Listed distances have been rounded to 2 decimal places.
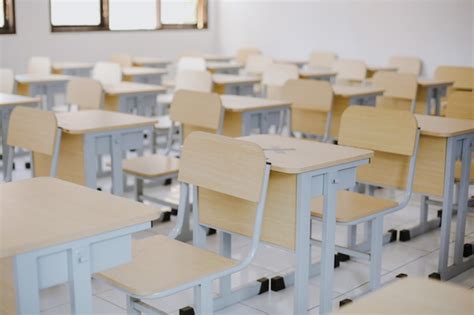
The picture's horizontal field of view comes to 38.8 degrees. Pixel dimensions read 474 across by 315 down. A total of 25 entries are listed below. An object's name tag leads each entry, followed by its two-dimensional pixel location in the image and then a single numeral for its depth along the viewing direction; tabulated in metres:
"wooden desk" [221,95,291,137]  4.42
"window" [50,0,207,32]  8.77
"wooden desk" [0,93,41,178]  4.44
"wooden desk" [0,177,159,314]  1.67
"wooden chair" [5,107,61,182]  3.04
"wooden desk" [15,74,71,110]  6.20
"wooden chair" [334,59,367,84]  7.61
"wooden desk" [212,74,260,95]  6.25
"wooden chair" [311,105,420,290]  3.07
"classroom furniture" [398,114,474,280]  3.32
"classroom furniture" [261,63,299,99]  6.25
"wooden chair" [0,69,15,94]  5.61
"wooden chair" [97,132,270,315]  2.16
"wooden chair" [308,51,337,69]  9.15
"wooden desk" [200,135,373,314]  2.59
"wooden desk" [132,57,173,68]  8.39
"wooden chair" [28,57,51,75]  7.27
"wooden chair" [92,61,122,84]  6.16
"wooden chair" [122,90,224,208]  3.81
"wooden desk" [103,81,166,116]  5.31
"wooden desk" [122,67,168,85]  6.92
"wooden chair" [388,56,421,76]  8.39
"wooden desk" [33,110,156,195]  3.45
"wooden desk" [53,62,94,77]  7.59
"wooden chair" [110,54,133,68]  8.23
